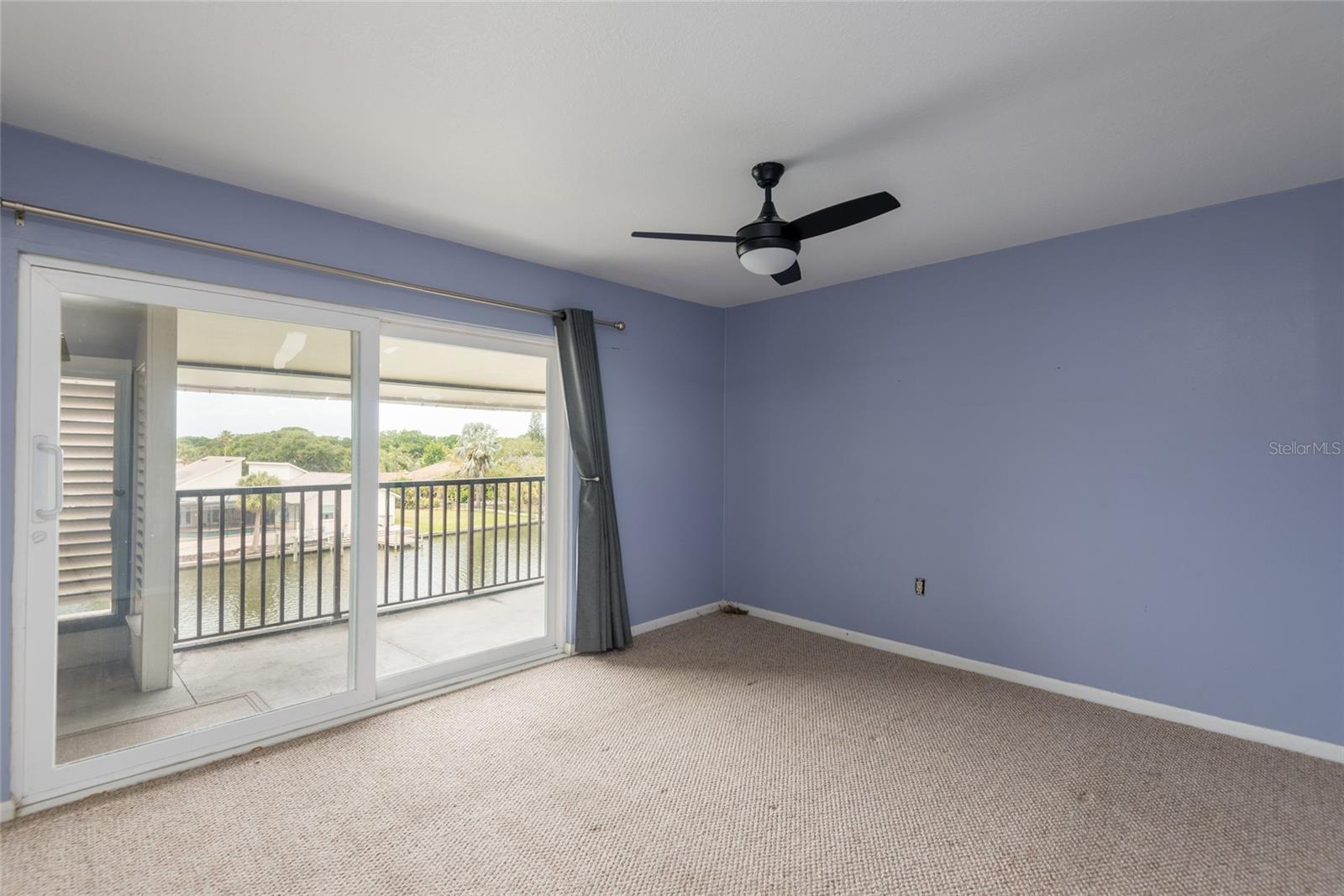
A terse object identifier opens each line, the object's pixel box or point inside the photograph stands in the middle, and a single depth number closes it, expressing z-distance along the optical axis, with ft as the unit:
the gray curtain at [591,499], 12.84
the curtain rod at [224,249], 7.21
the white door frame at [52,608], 7.36
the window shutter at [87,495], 7.78
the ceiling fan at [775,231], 7.62
